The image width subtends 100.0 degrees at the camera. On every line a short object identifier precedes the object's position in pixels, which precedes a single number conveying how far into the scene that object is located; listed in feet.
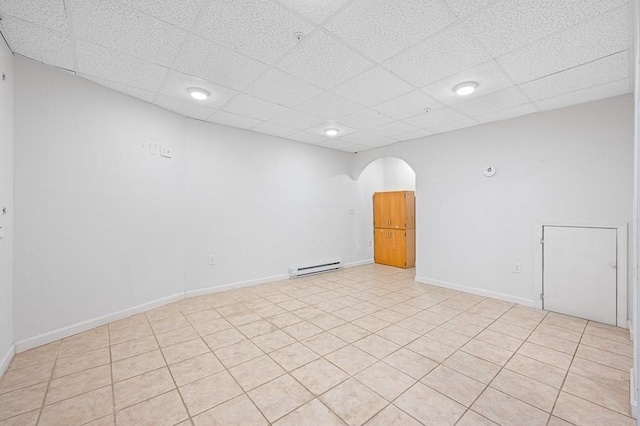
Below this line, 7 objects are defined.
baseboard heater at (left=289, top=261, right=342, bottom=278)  17.20
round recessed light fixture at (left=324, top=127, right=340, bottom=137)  14.94
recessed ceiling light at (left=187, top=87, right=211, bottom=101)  10.04
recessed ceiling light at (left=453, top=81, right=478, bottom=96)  9.35
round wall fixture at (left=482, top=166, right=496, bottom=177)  13.38
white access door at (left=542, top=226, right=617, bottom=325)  10.44
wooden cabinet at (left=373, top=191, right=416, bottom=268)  20.26
